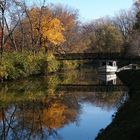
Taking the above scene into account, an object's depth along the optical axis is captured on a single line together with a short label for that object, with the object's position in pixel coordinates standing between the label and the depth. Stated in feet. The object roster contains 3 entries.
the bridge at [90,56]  177.81
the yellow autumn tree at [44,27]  175.93
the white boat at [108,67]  176.22
